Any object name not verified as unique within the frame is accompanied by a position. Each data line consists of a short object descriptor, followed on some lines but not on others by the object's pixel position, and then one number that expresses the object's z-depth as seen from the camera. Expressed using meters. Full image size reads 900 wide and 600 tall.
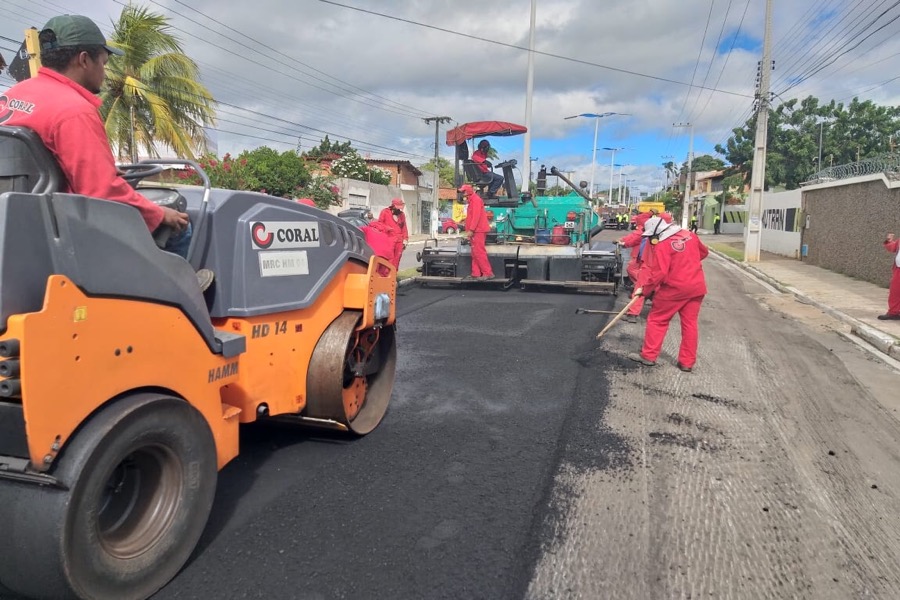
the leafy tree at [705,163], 80.25
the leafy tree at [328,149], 48.68
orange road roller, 1.96
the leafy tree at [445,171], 66.57
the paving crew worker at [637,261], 8.30
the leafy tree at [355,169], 39.66
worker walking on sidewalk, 9.40
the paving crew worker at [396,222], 11.01
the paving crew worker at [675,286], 6.26
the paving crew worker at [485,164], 12.78
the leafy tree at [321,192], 24.40
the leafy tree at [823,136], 34.34
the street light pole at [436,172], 35.82
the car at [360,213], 13.02
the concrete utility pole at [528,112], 19.23
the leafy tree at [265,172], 20.78
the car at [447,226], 35.67
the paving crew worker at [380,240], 10.18
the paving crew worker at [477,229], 11.27
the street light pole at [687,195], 41.28
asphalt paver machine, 11.35
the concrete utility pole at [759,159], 20.73
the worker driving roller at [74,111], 2.25
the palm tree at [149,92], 14.15
